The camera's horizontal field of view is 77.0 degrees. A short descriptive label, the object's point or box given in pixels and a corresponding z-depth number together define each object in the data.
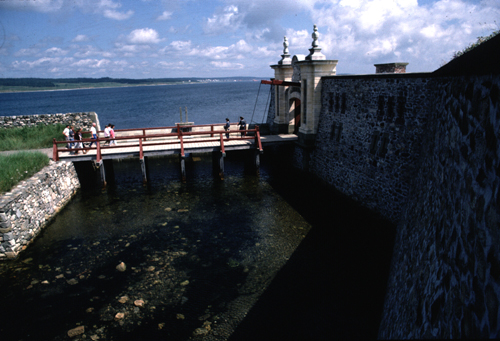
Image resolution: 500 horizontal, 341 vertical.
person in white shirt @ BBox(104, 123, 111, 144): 19.23
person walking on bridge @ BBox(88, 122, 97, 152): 18.83
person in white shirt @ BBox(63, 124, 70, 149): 18.27
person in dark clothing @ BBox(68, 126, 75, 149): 18.46
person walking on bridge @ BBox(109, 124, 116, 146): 19.41
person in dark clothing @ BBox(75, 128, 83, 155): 18.07
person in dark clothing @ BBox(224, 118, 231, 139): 21.57
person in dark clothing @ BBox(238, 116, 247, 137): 21.81
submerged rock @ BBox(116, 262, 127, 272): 9.93
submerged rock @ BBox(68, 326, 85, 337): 7.46
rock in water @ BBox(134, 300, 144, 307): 8.34
